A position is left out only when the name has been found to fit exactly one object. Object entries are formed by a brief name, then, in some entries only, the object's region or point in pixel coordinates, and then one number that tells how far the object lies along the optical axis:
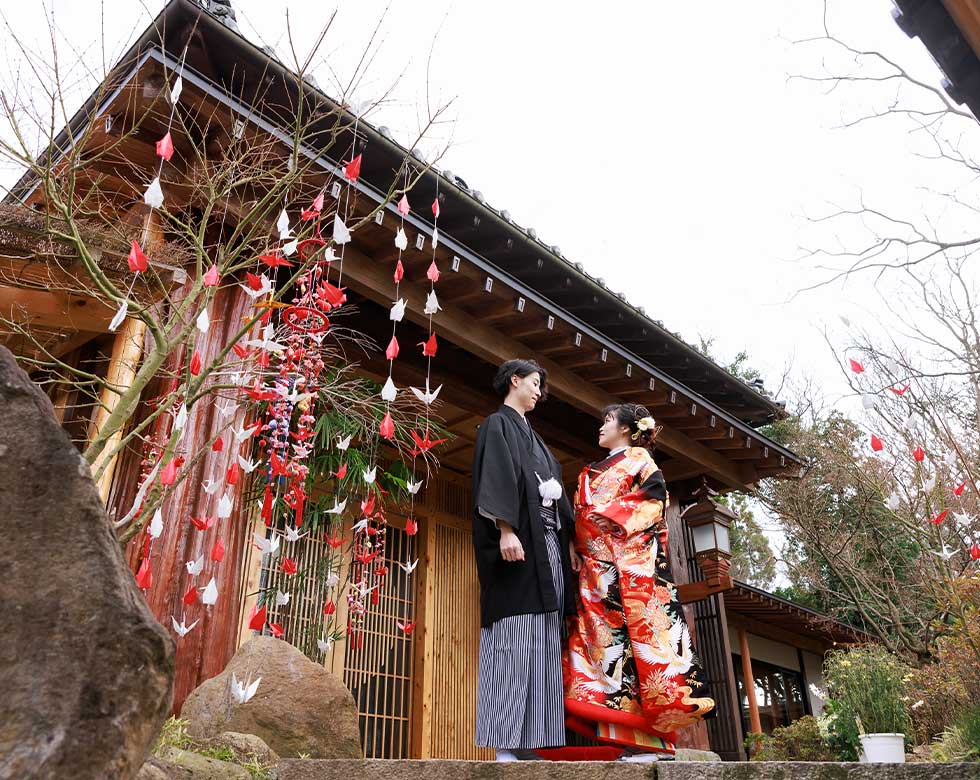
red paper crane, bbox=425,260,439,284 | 4.86
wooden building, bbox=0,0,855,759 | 4.35
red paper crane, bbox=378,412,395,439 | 4.20
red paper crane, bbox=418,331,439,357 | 4.33
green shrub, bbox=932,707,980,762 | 5.86
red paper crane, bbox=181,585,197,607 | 3.50
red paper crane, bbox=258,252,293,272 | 3.53
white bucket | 5.58
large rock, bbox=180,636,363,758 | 3.72
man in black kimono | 3.55
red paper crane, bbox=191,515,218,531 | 3.76
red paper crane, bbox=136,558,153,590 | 3.41
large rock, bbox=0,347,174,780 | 1.41
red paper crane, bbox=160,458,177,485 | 3.07
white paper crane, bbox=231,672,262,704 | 3.36
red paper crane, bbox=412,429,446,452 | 4.39
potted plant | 7.34
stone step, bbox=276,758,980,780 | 2.05
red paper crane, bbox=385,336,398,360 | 4.23
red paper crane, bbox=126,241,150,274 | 3.12
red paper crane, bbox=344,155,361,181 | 3.89
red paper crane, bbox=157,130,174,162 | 3.52
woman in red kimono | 3.70
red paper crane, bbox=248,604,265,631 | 3.57
